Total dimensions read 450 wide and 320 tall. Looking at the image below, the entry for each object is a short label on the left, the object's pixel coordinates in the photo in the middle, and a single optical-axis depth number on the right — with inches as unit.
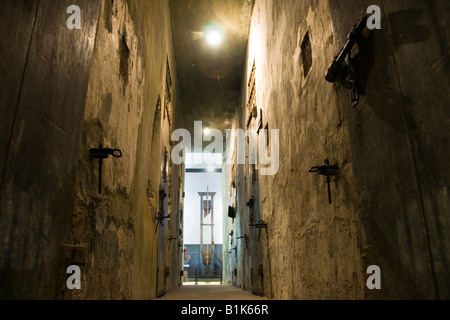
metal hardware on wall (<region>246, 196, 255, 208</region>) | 224.9
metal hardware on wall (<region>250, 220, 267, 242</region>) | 180.8
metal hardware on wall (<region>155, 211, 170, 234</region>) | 181.3
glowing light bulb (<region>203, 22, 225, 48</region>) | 248.7
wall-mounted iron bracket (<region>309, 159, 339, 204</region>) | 86.7
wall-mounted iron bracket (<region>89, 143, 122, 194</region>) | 79.0
